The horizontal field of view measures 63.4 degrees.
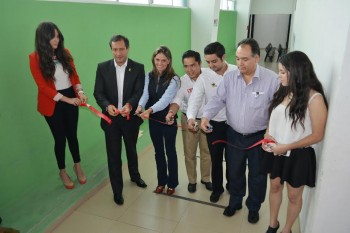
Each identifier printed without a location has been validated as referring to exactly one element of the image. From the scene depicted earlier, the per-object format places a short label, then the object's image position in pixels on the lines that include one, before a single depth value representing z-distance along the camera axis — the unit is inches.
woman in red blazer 100.5
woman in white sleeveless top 71.0
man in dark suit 102.3
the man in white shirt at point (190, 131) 102.4
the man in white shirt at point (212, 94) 99.4
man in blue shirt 85.7
